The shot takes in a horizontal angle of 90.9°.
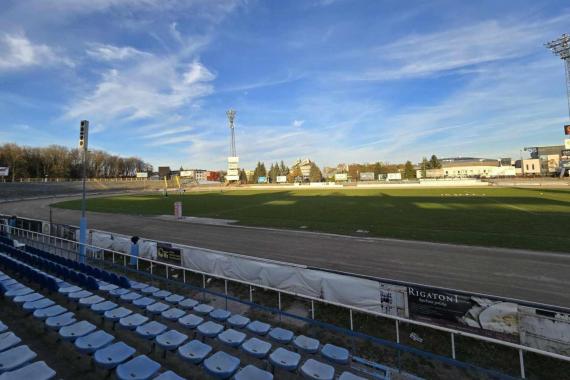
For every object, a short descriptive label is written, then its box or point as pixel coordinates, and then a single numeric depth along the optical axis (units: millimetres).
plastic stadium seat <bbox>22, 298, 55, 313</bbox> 6940
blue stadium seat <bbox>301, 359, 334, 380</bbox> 4746
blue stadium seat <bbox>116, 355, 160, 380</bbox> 4566
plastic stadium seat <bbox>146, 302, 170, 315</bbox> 7262
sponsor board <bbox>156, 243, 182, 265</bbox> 13008
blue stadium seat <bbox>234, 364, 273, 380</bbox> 4629
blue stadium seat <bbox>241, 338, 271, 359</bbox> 5457
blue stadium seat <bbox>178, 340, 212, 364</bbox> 5195
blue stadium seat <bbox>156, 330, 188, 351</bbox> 5617
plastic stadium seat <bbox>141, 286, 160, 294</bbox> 8664
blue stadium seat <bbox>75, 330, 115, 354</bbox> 5336
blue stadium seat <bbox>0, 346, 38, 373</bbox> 4637
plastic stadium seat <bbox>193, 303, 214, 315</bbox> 7379
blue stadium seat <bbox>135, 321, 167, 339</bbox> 6004
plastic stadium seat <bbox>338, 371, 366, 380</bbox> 4617
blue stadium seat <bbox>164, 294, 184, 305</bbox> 8039
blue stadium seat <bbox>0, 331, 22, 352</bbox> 5184
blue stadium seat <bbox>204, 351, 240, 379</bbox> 4730
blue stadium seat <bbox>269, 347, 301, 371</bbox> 5043
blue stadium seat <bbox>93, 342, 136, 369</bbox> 4891
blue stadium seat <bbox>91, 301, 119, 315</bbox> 7086
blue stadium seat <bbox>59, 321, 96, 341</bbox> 5739
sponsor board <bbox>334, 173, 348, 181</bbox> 122538
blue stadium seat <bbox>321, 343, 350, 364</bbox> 5449
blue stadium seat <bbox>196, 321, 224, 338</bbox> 6219
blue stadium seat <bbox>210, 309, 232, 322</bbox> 7066
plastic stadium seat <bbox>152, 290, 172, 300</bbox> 8414
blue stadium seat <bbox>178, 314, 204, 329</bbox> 6520
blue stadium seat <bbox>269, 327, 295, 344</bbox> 6059
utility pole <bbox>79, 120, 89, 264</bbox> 12727
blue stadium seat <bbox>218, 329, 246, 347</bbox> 5816
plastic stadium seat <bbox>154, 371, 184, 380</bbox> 4512
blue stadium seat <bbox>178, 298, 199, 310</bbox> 7727
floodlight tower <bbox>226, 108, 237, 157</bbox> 109750
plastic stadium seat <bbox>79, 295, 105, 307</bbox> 7422
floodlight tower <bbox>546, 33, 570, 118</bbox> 56812
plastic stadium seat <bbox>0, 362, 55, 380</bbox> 4324
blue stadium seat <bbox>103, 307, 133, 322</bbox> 6734
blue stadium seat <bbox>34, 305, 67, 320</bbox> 6562
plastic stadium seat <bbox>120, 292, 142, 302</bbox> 7868
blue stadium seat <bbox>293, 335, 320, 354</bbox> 5730
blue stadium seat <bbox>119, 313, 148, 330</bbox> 6371
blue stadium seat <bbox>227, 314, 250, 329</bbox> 6684
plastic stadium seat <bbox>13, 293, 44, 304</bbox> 7377
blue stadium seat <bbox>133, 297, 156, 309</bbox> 7515
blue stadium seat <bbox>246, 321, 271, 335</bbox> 6391
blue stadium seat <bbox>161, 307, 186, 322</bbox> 6908
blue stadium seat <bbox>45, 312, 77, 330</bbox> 6170
